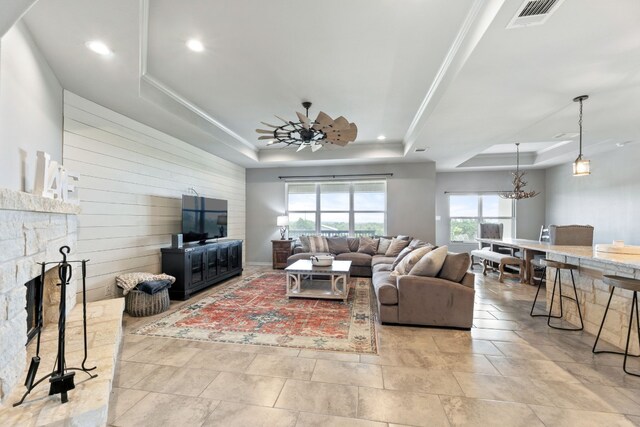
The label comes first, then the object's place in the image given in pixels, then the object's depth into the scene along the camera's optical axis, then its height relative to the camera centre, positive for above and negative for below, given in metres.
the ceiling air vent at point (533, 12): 1.75 +1.31
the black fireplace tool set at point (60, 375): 1.42 -0.85
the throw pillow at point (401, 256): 4.46 -0.65
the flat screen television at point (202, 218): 4.70 -0.08
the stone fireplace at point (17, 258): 1.46 -0.28
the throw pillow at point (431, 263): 3.32 -0.56
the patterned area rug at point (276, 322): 2.86 -1.26
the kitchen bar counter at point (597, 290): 2.67 -0.78
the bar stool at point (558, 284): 3.21 -0.83
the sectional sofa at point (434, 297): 3.16 -0.92
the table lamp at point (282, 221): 6.96 -0.16
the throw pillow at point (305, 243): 6.46 -0.65
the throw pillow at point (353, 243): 6.58 -0.65
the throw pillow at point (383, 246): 6.30 -0.68
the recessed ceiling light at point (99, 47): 2.29 +1.36
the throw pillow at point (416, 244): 4.76 -0.49
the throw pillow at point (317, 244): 6.48 -0.67
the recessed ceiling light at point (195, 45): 2.66 +1.61
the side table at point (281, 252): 6.84 -0.90
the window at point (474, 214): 7.98 +0.06
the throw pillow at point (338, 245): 6.51 -0.69
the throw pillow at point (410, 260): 3.63 -0.58
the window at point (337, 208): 7.24 +0.18
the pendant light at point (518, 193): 6.35 +0.53
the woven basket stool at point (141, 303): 3.48 -1.11
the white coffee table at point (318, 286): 4.14 -1.01
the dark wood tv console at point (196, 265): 4.22 -0.84
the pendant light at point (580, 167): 3.43 +0.61
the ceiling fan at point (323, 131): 3.34 +1.07
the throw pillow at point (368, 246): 6.34 -0.69
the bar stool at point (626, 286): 2.25 -0.55
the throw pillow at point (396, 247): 6.02 -0.67
